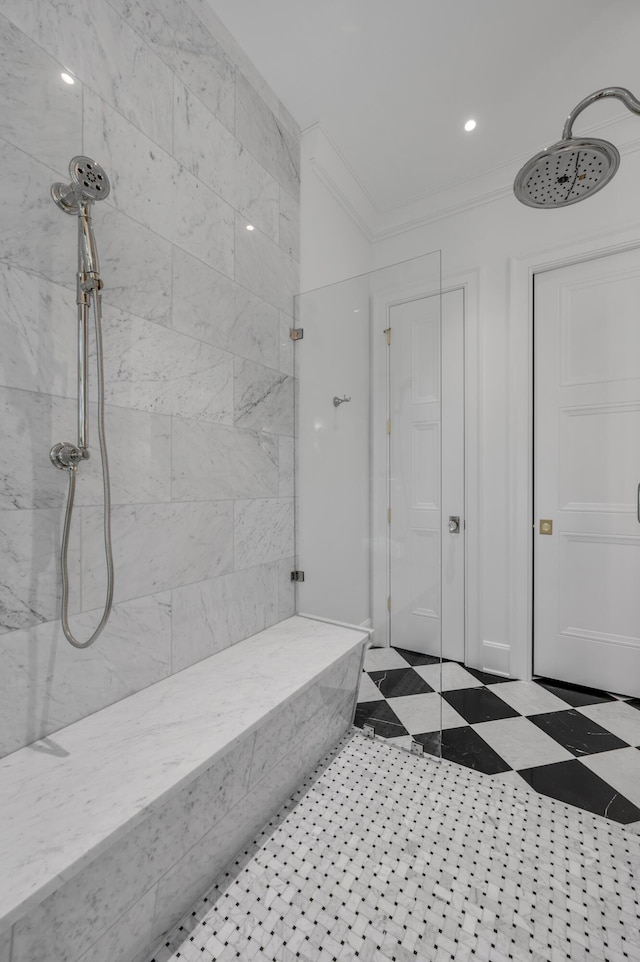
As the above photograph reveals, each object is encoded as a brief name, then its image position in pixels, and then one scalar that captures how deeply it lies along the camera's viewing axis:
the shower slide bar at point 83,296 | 1.09
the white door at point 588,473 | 2.19
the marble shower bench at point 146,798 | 0.75
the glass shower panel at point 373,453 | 1.84
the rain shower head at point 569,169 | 1.19
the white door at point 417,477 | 1.83
